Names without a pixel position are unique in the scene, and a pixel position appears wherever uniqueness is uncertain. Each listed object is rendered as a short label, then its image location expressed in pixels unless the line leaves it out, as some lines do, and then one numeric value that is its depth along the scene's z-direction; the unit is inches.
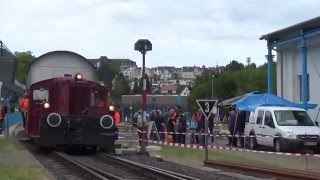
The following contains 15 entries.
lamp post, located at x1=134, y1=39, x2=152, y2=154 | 890.7
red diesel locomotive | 840.3
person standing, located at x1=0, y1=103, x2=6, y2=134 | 1096.5
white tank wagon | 978.7
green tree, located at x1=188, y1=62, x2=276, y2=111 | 3449.8
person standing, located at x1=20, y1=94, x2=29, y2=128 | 903.4
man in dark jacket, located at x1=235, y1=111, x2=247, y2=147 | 1130.0
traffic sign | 796.0
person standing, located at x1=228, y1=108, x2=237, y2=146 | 1125.1
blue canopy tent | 1117.7
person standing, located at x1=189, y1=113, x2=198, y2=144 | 1140.2
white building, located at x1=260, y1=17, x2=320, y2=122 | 1251.2
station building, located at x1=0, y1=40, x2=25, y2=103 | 1362.0
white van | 924.0
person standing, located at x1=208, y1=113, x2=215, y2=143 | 1112.8
